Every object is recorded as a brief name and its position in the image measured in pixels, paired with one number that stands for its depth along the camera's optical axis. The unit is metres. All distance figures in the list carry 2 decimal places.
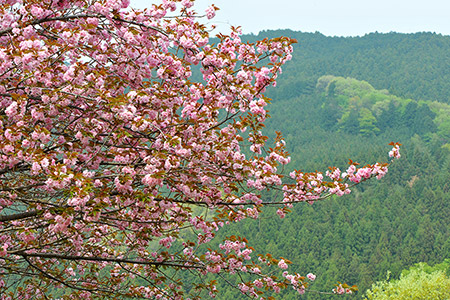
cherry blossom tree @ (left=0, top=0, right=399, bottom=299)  8.98
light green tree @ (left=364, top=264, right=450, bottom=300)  55.25
